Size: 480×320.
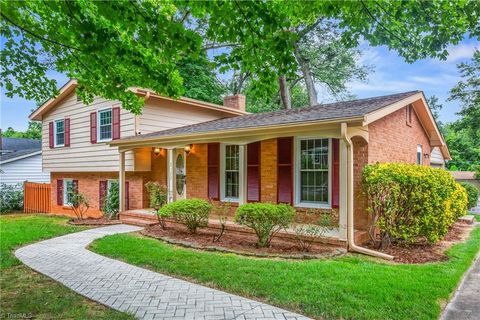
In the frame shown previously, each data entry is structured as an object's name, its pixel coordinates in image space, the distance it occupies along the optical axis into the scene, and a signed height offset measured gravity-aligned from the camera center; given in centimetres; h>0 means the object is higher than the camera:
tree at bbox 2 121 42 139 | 4073 +393
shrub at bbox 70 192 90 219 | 1244 -139
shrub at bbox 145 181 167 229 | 984 -108
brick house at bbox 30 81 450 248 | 806 +46
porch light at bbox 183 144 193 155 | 1160 +51
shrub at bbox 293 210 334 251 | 699 -159
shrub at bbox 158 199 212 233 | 863 -130
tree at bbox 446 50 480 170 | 2383 +489
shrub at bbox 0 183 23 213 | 1805 -197
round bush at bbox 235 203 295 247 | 723 -122
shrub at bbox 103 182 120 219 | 1280 -159
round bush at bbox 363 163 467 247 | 720 -92
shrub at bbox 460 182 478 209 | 1492 -150
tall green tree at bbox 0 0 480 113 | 452 +197
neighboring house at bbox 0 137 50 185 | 1961 -24
